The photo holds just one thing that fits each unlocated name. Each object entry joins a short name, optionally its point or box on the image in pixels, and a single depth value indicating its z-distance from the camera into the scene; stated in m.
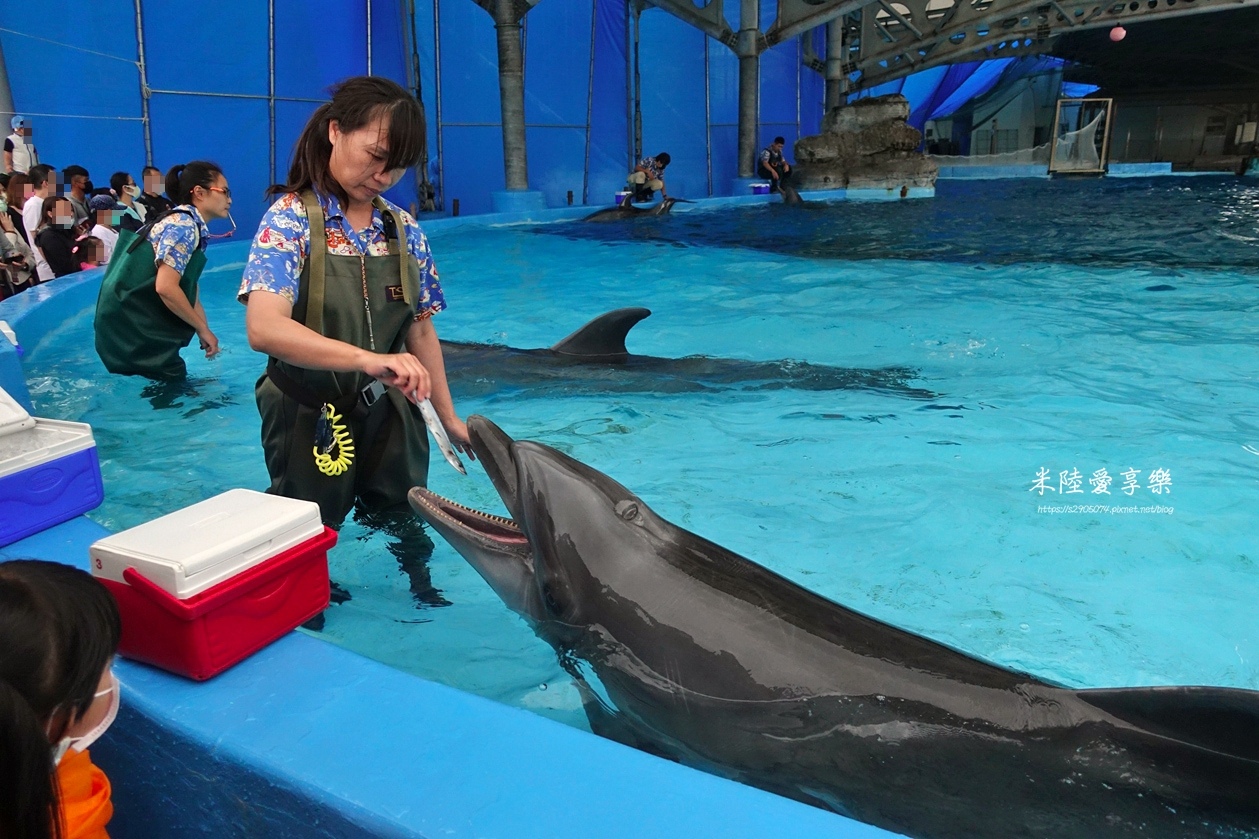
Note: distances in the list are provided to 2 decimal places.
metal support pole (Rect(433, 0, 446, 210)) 18.98
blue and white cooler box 2.27
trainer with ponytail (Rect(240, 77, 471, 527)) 2.38
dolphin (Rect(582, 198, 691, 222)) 18.92
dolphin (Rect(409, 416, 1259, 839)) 1.76
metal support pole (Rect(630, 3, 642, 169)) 24.03
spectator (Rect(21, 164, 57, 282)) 9.05
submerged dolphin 6.10
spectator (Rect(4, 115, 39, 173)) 10.61
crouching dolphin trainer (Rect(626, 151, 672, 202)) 19.38
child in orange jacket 1.10
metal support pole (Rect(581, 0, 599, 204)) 22.73
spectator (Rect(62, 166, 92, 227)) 9.59
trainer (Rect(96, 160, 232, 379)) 4.78
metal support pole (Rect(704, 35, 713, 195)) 26.08
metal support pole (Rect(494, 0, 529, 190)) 18.66
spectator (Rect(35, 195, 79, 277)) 9.00
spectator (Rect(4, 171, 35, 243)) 9.28
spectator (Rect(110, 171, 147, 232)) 9.95
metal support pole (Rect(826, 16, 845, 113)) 30.89
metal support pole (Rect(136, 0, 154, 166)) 13.27
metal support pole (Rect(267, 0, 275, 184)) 15.50
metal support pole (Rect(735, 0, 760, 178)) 24.86
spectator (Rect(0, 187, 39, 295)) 8.44
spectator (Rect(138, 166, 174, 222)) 7.72
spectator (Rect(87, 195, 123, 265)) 8.92
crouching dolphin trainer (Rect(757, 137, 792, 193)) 23.45
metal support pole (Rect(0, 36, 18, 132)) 11.56
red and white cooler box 1.71
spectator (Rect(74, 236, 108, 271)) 9.15
